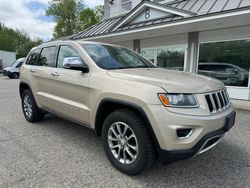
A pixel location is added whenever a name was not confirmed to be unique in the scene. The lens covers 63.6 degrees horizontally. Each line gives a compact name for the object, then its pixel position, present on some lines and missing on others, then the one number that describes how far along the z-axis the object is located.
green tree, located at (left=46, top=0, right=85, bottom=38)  39.47
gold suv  2.19
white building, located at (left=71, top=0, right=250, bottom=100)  6.85
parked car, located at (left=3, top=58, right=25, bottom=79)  20.70
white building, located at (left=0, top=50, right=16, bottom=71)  30.36
